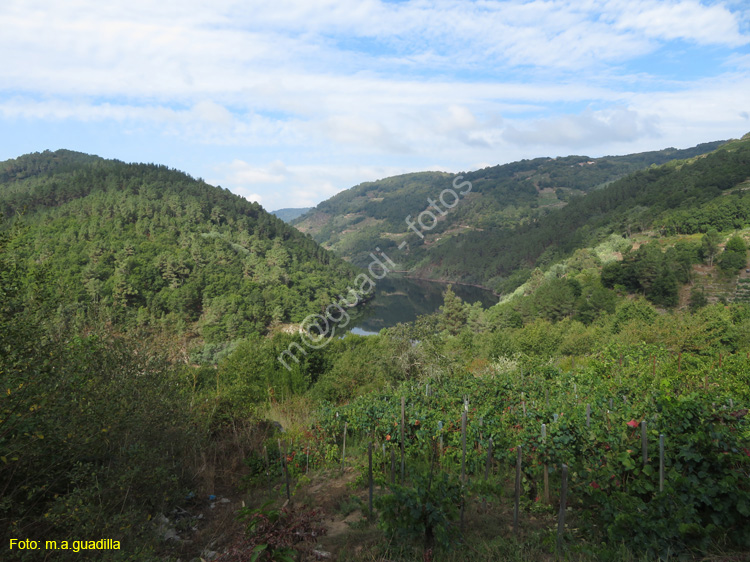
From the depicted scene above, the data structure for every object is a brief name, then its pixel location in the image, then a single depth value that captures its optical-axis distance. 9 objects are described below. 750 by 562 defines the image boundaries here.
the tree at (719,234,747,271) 40.00
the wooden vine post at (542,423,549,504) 5.38
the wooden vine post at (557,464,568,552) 4.20
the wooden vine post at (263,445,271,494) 7.07
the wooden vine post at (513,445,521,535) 4.60
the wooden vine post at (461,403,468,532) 5.99
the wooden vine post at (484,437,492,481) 6.09
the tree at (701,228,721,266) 43.00
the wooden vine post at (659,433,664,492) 4.28
